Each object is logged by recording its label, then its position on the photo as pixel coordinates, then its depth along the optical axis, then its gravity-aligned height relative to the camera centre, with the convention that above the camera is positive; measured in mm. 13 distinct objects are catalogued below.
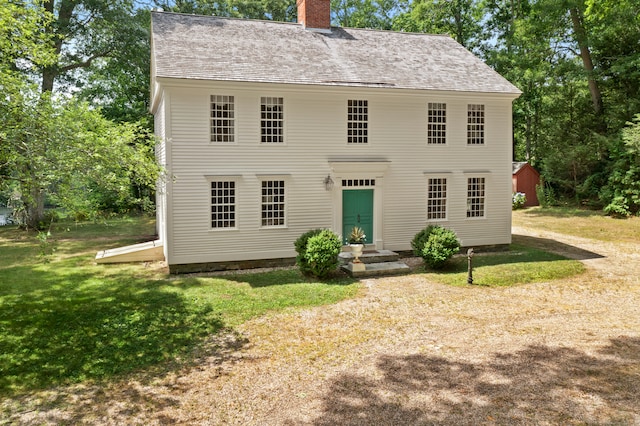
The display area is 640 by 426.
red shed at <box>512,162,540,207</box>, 35812 +1217
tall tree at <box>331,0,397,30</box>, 45781 +18736
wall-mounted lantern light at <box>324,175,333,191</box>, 16844 +519
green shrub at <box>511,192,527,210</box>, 34906 -252
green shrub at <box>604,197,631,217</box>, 27562 -643
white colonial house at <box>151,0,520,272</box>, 15461 +2121
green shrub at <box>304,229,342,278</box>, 14266 -1749
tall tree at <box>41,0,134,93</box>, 27203 +10193
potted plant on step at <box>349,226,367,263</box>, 15359 -1550
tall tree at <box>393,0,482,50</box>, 38594 +15228
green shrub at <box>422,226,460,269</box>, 15523 -1750
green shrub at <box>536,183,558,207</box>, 34250 +47
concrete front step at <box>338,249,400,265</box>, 16266 -2124
